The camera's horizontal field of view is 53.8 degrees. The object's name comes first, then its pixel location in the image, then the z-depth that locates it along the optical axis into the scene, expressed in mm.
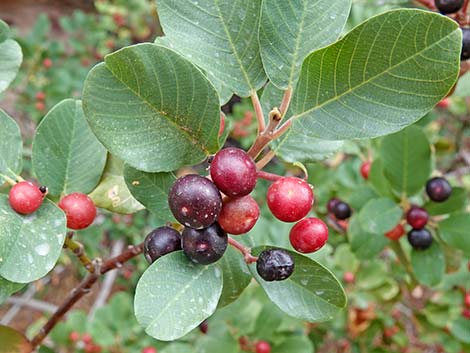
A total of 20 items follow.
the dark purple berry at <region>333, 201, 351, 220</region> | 215
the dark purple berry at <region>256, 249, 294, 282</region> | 90
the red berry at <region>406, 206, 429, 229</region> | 171
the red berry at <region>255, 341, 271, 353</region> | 211
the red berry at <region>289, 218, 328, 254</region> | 92
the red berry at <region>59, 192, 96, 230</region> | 106
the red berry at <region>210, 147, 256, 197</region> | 81
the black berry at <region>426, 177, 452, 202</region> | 170
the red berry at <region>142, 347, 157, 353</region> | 229
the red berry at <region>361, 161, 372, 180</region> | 222
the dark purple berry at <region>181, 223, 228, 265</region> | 87
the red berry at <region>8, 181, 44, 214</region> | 96
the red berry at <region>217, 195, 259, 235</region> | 86
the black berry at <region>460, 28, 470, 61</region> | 131
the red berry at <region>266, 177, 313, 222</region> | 86
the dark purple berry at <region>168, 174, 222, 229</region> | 80
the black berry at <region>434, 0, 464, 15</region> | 135
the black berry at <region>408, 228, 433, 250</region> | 171
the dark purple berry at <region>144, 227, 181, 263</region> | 94
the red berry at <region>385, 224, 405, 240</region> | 186
